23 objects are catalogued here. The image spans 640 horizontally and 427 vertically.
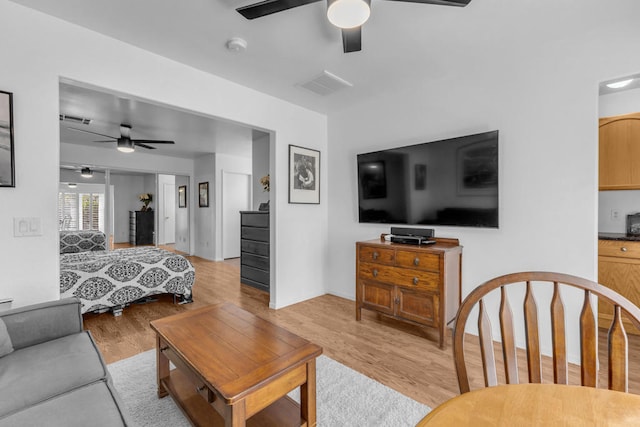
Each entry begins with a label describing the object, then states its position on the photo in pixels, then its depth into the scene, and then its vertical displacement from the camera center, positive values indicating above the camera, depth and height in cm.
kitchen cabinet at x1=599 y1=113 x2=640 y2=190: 258 +54
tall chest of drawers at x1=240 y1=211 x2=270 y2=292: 398 -53
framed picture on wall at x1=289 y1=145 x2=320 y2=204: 358 +48
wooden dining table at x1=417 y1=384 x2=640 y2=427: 65 -47
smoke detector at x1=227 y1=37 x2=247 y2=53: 223 +133
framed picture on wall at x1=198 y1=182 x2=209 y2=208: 669 +44
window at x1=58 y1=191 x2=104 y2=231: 538 +5
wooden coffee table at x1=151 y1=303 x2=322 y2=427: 121 -70
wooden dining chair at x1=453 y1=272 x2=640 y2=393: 85 -40
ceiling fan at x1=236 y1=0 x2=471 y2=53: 150 +108
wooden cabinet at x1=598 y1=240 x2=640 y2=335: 254 -54
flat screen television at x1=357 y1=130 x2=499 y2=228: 254 +29
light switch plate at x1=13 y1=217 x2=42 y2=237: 181 -8
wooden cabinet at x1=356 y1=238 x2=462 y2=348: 248 -64
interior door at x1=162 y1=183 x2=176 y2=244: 728 +4
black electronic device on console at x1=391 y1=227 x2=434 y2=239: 287 -20
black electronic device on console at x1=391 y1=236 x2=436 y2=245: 277 -28
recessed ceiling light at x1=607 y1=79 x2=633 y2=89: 221 +102
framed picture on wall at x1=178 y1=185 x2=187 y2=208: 731 +44
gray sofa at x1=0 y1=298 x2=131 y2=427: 103 -70
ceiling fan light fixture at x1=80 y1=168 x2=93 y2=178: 557 +81
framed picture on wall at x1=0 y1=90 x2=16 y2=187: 175 +44
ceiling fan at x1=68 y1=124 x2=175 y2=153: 435 +114
